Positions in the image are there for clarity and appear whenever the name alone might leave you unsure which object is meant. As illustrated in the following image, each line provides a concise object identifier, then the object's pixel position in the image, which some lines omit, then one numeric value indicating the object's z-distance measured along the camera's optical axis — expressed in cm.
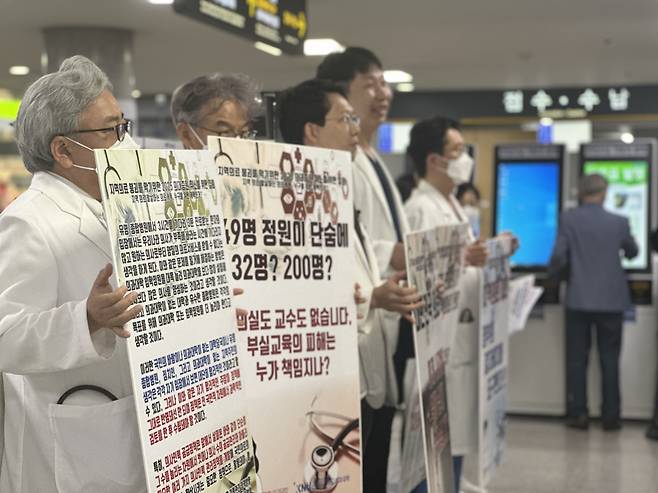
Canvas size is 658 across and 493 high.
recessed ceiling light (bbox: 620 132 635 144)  1880
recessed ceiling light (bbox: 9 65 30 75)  1160
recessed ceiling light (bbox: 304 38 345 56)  967
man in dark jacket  690
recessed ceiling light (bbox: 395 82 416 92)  1353
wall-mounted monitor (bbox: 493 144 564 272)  749
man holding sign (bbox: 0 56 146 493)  204
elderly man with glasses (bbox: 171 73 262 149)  299
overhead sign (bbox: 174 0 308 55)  549
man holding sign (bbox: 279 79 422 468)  337
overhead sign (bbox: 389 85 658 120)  1366
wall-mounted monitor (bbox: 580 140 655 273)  738
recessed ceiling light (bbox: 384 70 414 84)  1210
